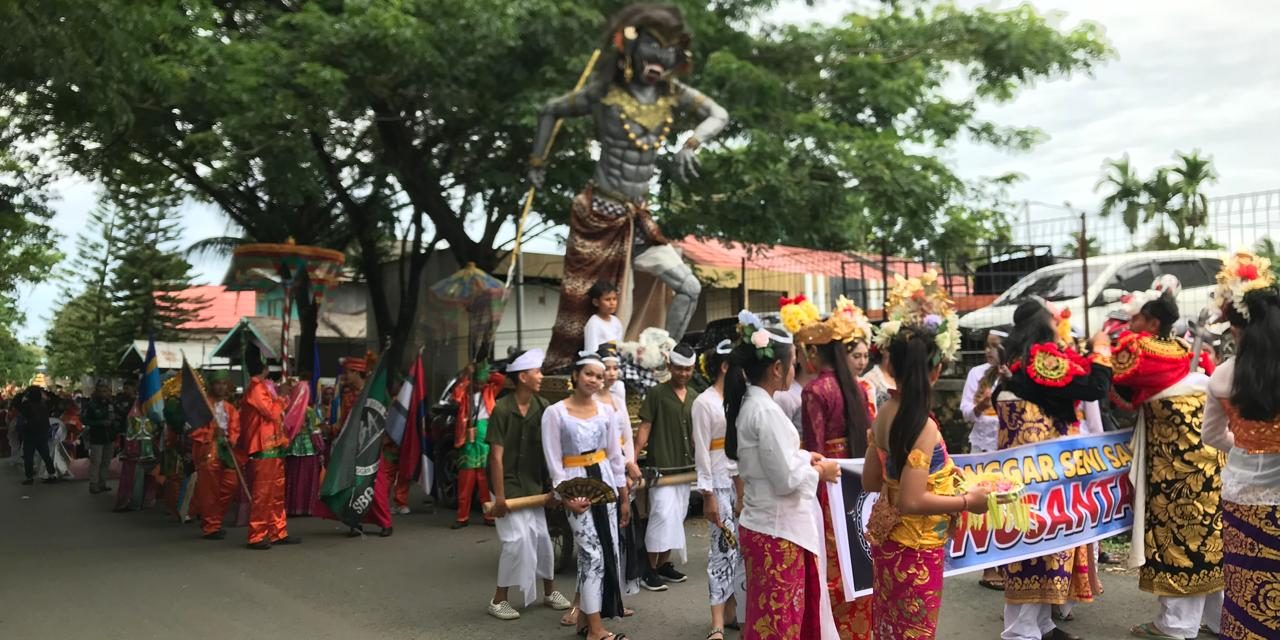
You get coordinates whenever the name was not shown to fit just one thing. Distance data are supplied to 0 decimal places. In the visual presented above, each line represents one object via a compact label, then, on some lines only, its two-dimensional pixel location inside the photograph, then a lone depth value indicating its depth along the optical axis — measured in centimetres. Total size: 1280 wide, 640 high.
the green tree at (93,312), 3506
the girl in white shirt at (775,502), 427
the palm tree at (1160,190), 3568
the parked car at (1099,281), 1162
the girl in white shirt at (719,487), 577
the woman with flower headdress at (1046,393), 565
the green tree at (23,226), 1381
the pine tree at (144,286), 3444
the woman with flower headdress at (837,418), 491
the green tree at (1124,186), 3612
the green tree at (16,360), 5552
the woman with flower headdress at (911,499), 374
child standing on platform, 823
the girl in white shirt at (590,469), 598
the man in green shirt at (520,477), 657
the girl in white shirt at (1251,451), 440
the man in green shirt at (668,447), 730
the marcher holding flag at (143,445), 1239
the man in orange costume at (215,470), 1063
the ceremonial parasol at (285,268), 1183
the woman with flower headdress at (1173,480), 572
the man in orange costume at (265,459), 997
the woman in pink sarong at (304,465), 1125
